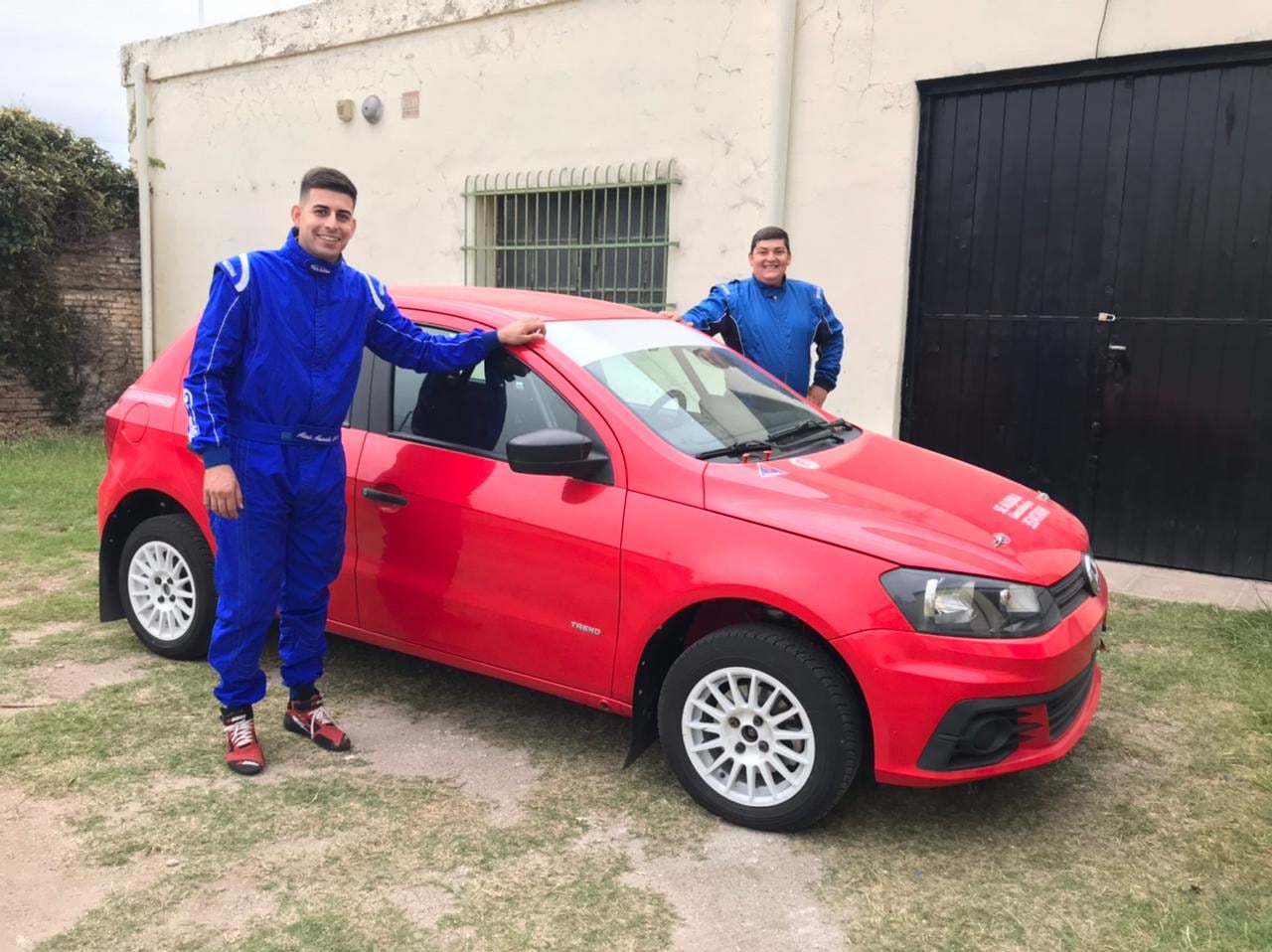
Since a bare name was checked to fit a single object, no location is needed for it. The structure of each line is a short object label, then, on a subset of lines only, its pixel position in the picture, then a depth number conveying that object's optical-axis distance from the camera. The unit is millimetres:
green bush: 10492
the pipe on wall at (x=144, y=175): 11234
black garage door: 6023
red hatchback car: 2982
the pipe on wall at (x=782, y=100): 7078
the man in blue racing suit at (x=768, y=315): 5047
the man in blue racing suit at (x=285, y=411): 3342
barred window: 8047
